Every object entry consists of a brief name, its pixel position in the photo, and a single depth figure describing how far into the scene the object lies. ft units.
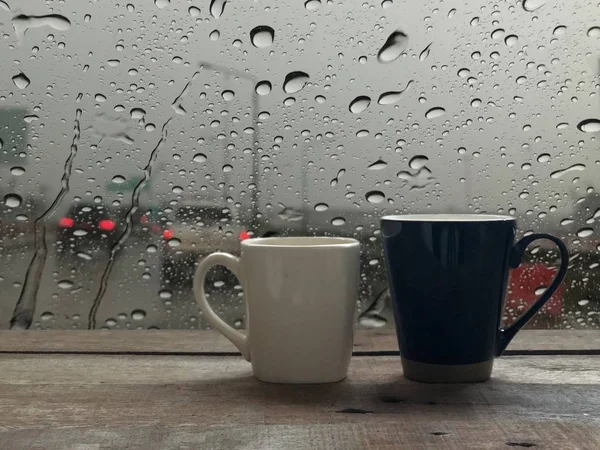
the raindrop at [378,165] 3.05
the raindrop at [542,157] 3.04
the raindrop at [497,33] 3.04
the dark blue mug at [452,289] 1.87
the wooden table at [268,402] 1.49
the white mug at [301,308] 1.88
